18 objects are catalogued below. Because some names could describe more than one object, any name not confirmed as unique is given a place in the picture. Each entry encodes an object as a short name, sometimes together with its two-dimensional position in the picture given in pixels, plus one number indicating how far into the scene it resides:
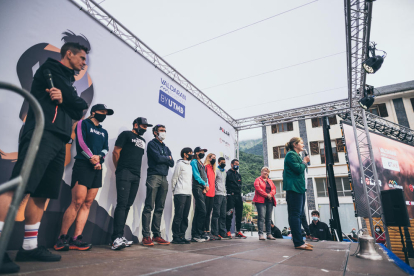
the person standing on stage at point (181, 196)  3.62
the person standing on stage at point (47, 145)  1.56
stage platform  1.50
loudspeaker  4.71
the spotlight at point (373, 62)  5.21
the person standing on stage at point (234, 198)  5.21
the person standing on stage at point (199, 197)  4.14
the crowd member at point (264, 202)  4.76
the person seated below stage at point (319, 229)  5.90
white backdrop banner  2.40
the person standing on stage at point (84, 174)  2.37
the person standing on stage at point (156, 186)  3.26
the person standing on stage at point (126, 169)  2.79
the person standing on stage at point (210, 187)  4.62
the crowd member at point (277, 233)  5.70
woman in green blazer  3.02
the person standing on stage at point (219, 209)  4.68
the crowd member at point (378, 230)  8.38
